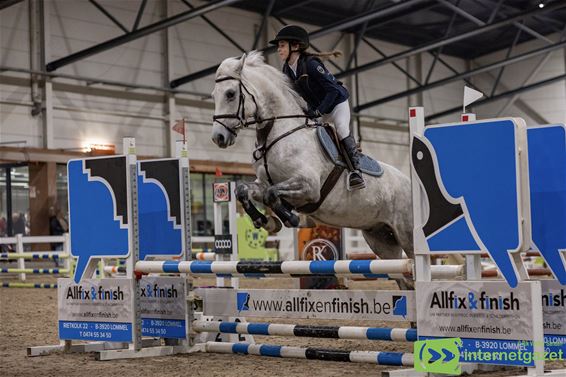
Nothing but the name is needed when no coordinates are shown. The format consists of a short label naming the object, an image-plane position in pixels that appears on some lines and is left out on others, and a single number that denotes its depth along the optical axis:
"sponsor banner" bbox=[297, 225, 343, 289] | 16.38
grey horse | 8.33
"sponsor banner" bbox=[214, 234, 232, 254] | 9.37
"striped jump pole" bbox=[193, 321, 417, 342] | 7.13
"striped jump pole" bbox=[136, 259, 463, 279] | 7.02
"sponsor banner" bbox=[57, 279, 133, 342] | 9.05
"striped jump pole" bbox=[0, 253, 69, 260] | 21.14
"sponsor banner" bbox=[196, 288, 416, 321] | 7.29
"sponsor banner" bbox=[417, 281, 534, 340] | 6.11
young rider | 8.68
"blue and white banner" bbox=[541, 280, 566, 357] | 6.93
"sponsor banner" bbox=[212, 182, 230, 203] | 9.33
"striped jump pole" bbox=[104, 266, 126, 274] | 13.19
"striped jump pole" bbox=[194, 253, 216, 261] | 11.10
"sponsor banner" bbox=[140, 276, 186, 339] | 9.21
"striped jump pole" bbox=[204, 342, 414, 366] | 7.18
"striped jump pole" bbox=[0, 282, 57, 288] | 21.10
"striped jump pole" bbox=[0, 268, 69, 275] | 20.14
